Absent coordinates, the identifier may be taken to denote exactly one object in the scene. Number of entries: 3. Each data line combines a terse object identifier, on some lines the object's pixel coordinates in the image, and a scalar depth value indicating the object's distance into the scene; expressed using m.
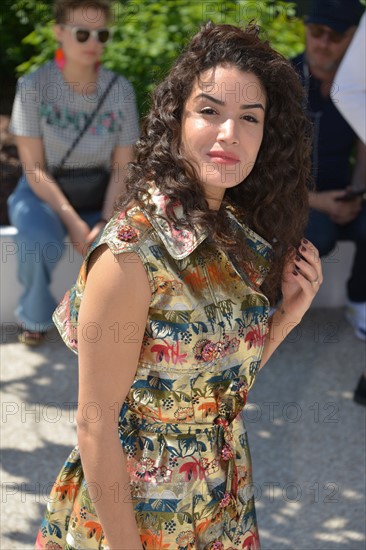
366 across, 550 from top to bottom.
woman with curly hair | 1.83
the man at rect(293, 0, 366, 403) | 4.80
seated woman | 4.59
